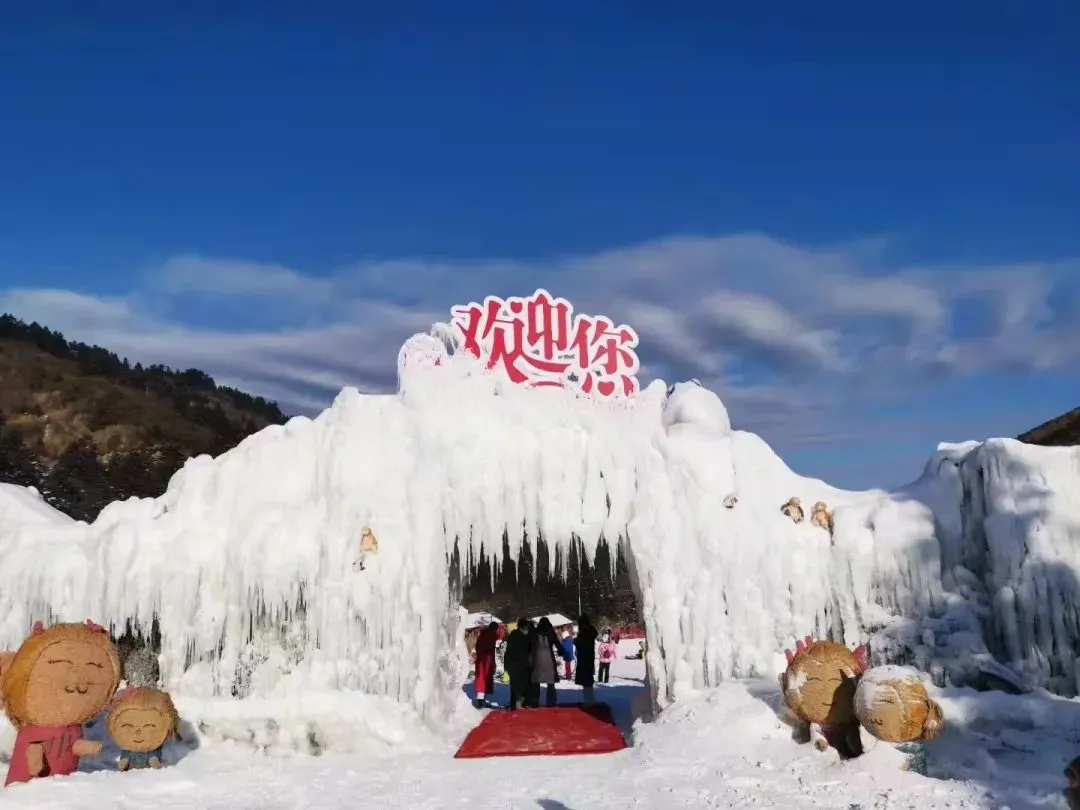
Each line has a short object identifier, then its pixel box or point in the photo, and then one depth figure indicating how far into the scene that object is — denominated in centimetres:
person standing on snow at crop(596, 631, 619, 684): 1936
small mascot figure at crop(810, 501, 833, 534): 1039
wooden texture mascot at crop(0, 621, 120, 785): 767
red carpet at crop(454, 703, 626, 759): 993
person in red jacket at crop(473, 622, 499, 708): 1401
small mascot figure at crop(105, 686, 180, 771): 832
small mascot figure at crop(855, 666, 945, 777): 706
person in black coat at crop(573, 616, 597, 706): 1332
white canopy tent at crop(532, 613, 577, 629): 2939
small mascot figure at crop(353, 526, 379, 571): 1030
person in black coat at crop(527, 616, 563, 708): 1249
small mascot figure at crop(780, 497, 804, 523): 1047
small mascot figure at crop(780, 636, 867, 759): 781
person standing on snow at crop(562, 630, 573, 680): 1775
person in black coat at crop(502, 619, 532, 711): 1238
